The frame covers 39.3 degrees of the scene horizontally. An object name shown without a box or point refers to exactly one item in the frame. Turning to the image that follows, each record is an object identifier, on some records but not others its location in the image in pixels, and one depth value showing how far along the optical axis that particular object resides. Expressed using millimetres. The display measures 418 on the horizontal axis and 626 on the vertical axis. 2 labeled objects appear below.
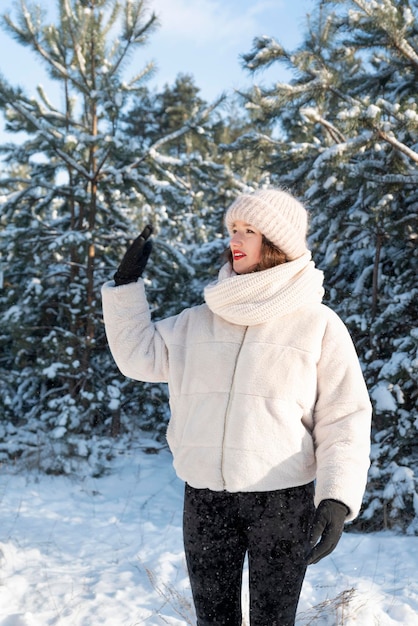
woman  1871
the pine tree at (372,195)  4930
